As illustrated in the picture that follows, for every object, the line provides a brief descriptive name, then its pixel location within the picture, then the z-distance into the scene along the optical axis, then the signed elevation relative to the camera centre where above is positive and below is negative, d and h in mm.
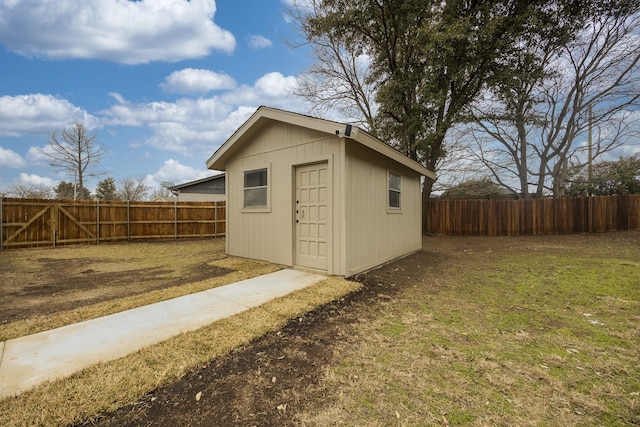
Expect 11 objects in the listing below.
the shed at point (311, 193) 5281 +474
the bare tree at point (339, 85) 13578 +6484
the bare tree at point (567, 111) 11906 +4786
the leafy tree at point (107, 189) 29183 +2748
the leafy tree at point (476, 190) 17203 +1514
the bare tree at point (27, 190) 22344 +2080
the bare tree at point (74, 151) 19545 +4611
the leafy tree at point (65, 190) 26234 +2385
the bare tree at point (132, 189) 28822 +2707
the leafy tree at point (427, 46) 9633 +6082
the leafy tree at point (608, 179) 13250 +1772
